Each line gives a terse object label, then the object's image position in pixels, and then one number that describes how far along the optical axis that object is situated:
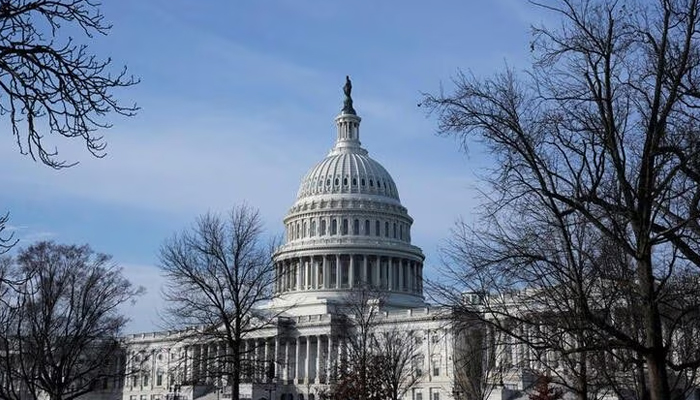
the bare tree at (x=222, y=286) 42.12
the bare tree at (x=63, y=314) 53.06
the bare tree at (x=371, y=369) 50.38
